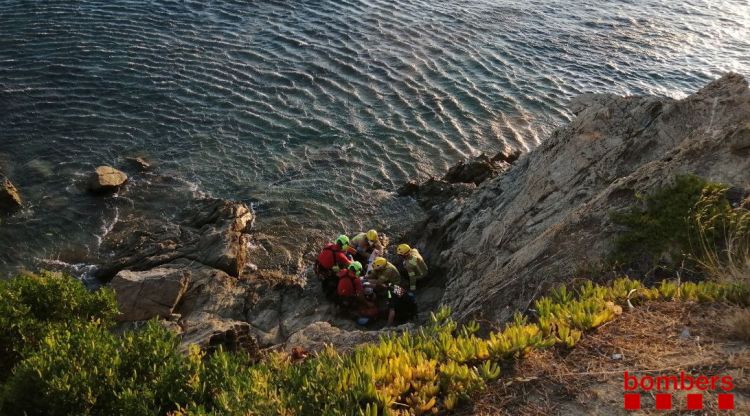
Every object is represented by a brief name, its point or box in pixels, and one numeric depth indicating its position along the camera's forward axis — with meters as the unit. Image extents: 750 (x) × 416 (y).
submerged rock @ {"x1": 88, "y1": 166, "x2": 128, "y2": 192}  18.75
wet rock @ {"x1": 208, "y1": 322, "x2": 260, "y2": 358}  10.80
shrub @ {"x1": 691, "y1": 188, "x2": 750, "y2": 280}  7.98
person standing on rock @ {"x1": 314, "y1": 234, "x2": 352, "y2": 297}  15.50
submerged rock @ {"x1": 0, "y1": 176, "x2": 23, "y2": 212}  17.81
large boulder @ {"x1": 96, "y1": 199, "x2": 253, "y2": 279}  16.44
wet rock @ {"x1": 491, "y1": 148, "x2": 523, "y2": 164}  21.75
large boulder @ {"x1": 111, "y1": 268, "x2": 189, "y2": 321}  14.49
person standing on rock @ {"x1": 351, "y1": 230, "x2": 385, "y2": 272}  16.89
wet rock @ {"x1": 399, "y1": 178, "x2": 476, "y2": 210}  19.41
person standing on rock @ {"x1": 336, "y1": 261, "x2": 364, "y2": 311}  14.70
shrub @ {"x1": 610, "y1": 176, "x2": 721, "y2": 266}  9.00
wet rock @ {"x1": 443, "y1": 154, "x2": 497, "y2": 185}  20.45
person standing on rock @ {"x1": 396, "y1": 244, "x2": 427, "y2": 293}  15.12
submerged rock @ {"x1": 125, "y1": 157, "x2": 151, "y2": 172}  20.34
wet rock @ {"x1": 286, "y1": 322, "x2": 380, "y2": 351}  10.95
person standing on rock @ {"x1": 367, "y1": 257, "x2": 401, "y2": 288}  15.21
